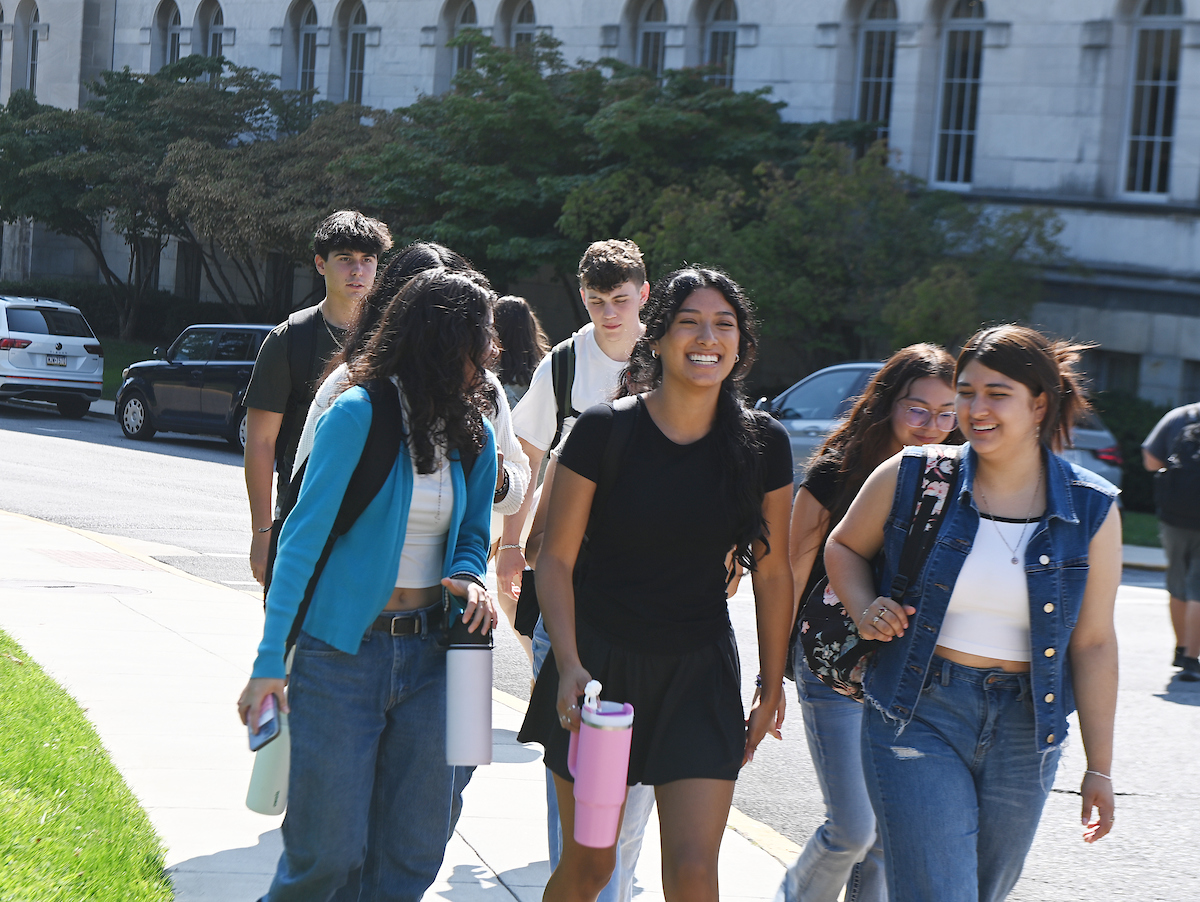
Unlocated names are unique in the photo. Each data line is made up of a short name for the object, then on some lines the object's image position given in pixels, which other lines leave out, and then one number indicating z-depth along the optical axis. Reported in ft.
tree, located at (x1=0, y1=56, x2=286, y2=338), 102.22
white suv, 73.72
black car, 65.98
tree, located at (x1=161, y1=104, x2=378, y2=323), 87.92
